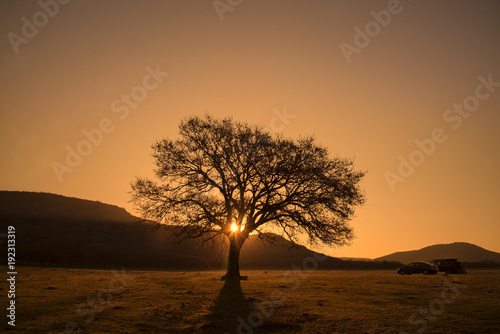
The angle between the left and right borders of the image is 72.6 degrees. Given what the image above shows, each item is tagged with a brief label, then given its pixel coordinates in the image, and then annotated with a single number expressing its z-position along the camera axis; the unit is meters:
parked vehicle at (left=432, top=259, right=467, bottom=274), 48.34
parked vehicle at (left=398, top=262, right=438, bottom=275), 47.84
